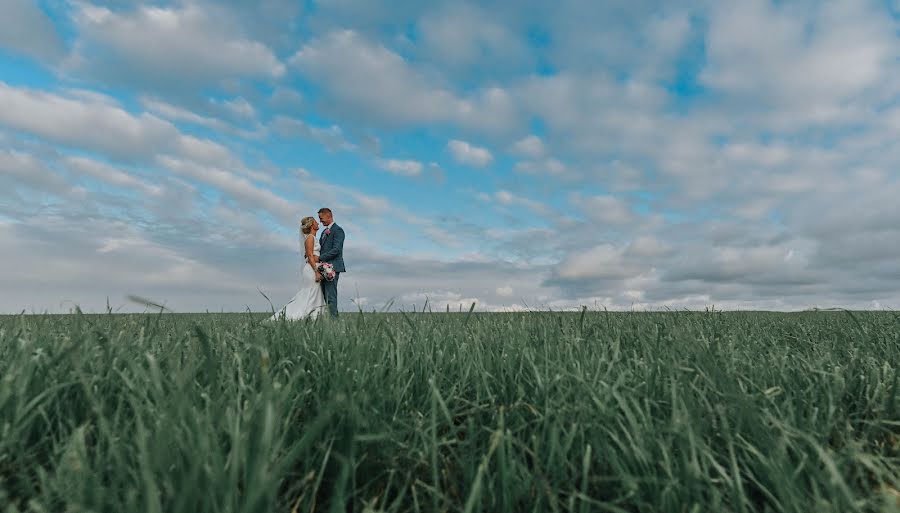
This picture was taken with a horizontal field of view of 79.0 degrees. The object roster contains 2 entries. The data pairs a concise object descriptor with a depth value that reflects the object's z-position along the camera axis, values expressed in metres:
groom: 12.76
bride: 13.00
